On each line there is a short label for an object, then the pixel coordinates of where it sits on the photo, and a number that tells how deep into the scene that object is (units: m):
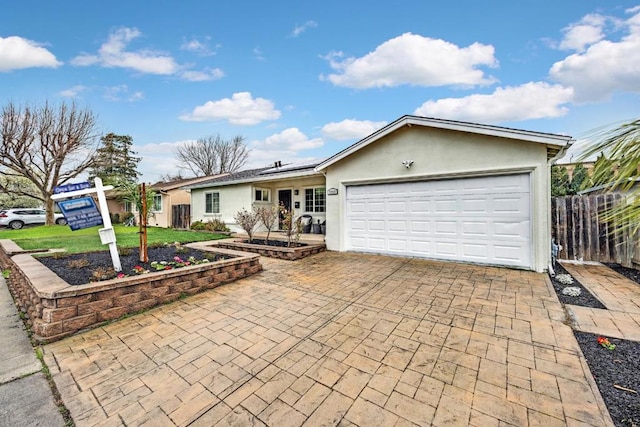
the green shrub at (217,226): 13.46
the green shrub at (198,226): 14.30
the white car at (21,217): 18.55
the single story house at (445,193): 6.20
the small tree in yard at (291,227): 8.58
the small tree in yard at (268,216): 9.30
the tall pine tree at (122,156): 30.54
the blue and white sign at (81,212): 4.46
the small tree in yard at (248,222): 9.57
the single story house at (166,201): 19.12
